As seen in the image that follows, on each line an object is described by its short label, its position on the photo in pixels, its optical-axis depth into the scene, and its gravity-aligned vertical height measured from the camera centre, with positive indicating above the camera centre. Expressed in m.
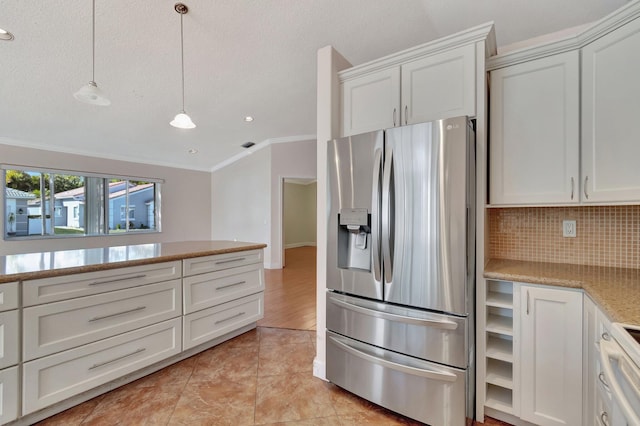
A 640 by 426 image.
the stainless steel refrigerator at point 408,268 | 1.49 -0.33
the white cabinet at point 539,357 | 1.41 -0.79
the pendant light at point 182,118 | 2.41 +0.83
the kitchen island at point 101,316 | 1.52 -0.71
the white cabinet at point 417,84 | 1.67 +0.85
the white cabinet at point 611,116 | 1.43 +0.51
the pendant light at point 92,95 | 1.90 +0.80
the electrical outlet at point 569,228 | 1.85 -0.11
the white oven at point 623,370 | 0.76 -0.47
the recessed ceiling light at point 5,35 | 2.51 +1.62
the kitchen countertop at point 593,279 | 1.06 -0.35
